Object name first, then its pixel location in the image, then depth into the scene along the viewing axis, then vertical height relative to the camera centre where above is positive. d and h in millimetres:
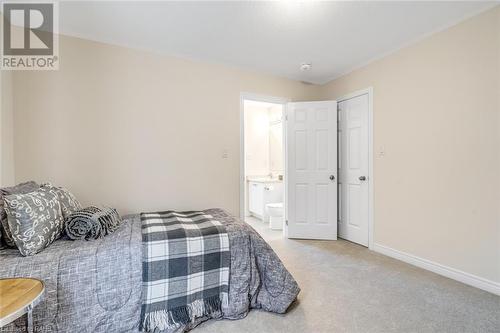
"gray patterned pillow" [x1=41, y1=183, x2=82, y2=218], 1812 -269
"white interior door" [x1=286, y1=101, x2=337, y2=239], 3557 -88
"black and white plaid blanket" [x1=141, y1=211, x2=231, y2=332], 1561 -733
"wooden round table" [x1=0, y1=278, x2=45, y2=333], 875 -518
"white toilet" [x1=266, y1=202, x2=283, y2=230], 4184 -893
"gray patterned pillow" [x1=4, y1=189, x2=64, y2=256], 1398 -326
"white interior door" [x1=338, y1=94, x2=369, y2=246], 3242 -72
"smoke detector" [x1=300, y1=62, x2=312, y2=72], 3191 +1288
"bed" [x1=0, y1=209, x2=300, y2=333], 1356 -737
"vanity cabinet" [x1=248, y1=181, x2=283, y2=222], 4637 -587
